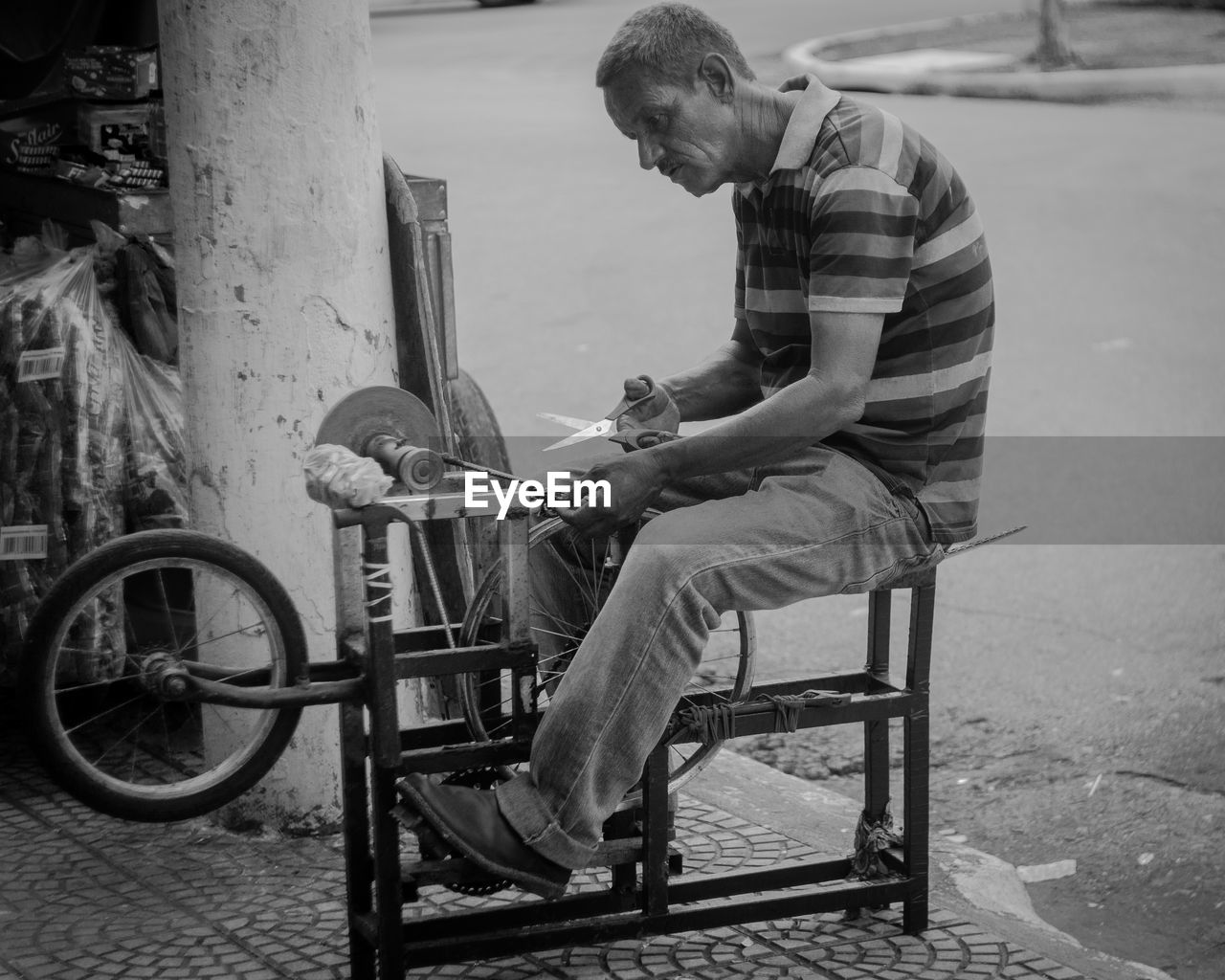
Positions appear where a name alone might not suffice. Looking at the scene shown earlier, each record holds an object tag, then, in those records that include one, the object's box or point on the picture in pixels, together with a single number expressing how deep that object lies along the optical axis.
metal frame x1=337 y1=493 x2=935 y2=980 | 2.69
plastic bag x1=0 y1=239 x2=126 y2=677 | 3.75
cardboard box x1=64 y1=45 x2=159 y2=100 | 4.42
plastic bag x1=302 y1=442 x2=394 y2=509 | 2.58
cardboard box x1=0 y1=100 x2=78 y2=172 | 4.50
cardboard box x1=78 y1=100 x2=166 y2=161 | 4.33
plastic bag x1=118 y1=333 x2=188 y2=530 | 3.83
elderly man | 2.66
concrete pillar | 3.25
